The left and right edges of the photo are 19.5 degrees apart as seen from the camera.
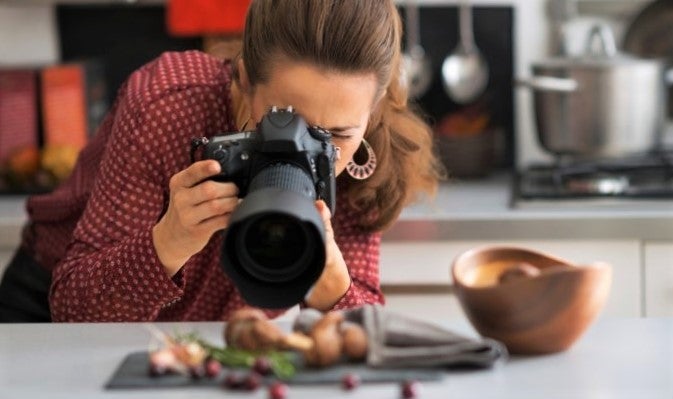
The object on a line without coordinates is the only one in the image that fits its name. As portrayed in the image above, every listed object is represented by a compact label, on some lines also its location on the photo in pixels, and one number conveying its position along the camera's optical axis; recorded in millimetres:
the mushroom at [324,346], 1847
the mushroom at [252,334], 1875
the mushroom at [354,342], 1863
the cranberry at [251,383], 1801
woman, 2139
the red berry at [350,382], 1797
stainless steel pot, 3031
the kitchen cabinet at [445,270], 2904
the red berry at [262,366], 1838
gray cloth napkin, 1846
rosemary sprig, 1833
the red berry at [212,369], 1830
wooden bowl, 1860
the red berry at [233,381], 1806
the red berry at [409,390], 1773
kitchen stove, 2945
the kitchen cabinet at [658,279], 2892
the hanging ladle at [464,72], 3393
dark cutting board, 1819
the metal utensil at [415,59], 3371
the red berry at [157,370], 1835
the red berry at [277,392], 1775
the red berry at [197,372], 1835
